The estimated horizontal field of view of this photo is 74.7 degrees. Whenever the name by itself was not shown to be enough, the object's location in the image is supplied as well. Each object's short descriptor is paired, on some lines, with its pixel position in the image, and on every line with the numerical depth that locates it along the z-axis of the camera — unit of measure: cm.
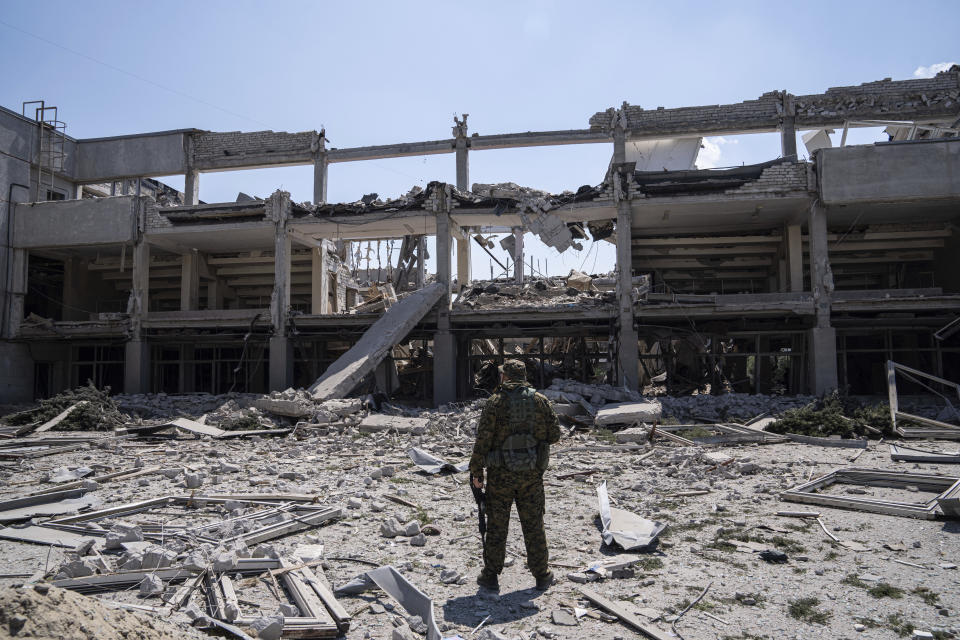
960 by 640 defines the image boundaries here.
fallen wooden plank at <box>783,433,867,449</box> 1009
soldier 424
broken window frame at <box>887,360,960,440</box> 1039
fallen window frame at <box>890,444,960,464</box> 834
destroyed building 1648
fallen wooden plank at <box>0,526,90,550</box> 495
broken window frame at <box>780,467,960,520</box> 569
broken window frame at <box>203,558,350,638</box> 345
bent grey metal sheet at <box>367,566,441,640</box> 372
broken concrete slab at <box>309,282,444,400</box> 1423
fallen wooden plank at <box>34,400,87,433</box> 1267
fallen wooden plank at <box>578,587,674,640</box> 346
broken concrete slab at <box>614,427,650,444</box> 1079
